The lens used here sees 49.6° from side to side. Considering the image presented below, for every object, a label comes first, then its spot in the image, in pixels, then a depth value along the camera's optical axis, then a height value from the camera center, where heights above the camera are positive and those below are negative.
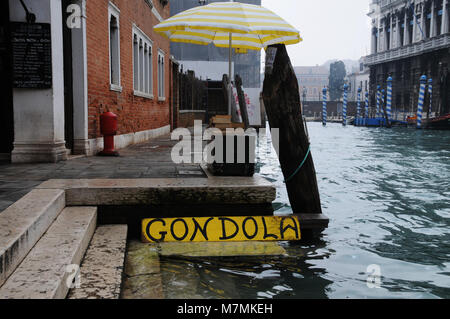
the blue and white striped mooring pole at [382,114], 41.73 +0.20
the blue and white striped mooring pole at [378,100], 43.38 +1.45
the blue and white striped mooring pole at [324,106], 47.19 +0.95
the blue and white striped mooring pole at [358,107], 48.45 +0.86
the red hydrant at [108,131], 8.30 -0.26
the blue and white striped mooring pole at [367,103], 52.47 +1.47
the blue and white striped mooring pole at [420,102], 33.25 +0.98
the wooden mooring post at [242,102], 17.05 +0.49
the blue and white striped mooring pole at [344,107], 45.49 +0.81
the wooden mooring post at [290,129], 5.14 -0.14
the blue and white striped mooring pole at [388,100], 37.88 +1.28
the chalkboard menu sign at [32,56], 6.70 +0.83
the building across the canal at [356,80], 107.19 +8.38
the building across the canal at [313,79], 156.38 +12.31
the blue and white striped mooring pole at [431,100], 42.22 +1.42
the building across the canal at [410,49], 41.97 +6.53
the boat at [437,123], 34.16 -0.50
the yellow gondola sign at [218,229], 4.59 -1.09
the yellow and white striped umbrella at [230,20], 6.73 +1.35
